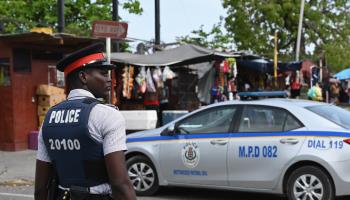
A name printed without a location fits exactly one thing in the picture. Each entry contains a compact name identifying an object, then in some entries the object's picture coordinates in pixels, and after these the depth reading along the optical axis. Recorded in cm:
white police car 720
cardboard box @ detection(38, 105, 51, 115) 1426
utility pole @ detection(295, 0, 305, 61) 2640
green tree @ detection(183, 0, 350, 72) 3434
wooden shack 1364
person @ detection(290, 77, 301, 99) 1928
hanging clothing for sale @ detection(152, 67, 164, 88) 1451
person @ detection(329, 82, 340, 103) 2491
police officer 283
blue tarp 2775
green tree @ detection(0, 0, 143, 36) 2438
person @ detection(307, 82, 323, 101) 1885
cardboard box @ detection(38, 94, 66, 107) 1412
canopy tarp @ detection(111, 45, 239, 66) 1395
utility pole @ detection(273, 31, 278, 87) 1775
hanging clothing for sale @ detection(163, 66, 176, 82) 1458
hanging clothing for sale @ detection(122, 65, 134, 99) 1419
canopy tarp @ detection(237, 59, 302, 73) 1733
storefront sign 936
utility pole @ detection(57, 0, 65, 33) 1334
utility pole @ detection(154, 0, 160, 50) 1706
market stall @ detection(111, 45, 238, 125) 1412
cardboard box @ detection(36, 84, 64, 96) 1409
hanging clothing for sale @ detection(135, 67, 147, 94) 1434
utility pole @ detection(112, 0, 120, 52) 1411
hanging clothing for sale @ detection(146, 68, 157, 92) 1438
